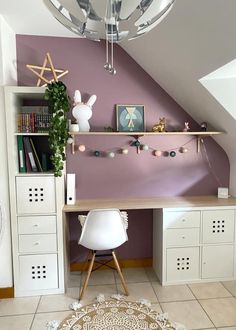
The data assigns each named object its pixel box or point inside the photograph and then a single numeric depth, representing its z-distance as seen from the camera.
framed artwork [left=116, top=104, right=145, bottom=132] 2.70
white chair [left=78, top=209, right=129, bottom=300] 2.20
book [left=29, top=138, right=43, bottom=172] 2.33
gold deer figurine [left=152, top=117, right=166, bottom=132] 2.60
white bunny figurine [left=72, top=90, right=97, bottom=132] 2.46
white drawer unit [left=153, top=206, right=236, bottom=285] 2.45
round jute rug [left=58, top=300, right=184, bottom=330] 1.94
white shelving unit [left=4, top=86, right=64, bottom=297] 2.24
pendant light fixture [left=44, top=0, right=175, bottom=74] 0.61
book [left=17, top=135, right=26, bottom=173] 2.28
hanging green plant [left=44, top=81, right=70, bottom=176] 2.13
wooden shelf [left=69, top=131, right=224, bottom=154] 2.39
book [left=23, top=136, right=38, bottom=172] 2.29
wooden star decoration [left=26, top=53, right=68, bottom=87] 2.37
